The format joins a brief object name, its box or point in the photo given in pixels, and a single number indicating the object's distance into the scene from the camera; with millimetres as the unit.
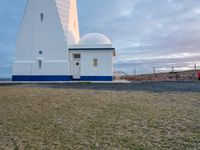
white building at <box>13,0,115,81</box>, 13524
